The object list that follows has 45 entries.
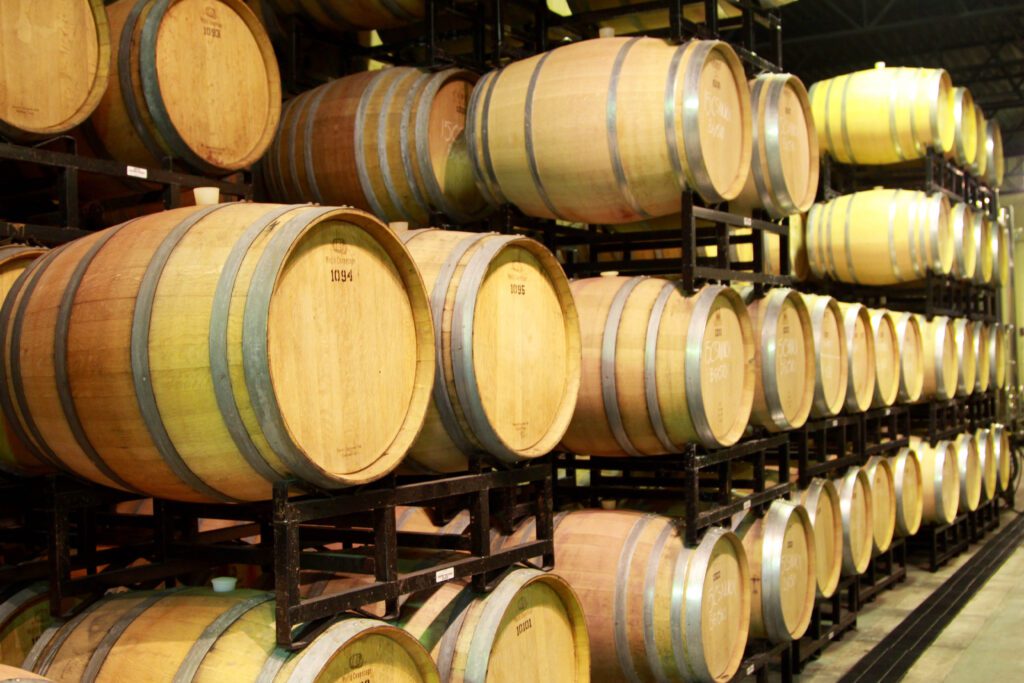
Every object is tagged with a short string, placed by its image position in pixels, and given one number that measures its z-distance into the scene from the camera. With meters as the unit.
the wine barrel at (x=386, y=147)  5.53
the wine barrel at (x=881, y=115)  9.45
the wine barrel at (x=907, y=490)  8.91
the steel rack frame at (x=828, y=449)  6.86
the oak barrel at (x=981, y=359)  11.48
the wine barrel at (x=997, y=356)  12.27
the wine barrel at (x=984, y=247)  11.38
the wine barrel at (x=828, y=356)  6.87
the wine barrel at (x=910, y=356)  9.05
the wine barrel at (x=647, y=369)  4.97
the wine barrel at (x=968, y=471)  10.51
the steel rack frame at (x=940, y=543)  9.77
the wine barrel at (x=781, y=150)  6.05
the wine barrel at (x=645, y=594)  4.80
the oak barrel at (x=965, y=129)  10.36
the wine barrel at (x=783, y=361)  5.96
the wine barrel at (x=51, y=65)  3.65
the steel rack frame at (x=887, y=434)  8.50
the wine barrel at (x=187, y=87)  4.08
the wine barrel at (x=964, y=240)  10.12
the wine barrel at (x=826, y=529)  6.75
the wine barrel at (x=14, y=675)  2.08
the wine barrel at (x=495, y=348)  3.56
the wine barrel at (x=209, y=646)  2.92
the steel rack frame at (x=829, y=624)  6.68
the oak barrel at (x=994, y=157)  12.41
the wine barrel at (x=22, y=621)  3.50
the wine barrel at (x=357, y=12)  6.05
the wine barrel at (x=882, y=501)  8.17
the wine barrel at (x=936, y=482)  9.71
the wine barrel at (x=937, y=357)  9.87
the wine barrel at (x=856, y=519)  7.43
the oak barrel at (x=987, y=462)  11.50
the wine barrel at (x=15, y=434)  3.47
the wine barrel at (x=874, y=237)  9.20
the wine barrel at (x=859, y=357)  7.73
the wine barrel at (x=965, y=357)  10.58
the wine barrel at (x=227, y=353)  2.75
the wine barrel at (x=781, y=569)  5.78
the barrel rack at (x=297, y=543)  2.98
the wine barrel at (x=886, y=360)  8.56
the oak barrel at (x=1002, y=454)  12.31
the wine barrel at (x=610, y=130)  4.91
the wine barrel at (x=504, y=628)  3.49
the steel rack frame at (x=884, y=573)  8.35
